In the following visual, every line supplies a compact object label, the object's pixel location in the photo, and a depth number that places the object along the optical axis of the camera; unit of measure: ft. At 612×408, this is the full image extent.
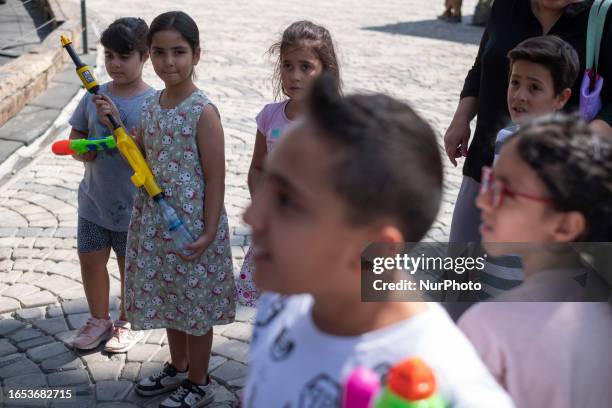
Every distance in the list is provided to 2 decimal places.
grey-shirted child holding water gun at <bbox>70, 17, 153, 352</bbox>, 10.44
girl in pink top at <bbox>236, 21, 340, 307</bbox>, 9.27
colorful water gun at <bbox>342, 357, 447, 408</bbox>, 3.51
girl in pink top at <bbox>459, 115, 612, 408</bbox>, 4.70
